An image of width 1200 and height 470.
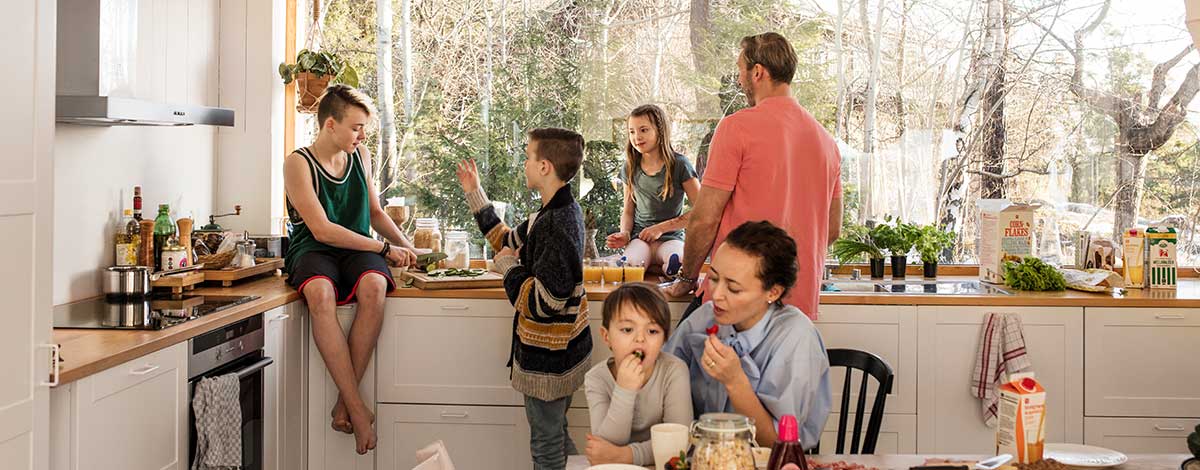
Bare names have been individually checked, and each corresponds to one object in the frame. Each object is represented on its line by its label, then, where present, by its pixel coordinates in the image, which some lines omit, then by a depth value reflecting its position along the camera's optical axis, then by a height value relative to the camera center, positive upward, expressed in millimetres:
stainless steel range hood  2814 +428
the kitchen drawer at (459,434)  3785 -668
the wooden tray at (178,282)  3381 -151
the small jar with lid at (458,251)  4188 -62
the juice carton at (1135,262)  3967 -71
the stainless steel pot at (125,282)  3299 -149
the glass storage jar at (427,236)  4309 -7
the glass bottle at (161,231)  3531 +0
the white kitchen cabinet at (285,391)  3398 -493
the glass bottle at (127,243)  3436 -36
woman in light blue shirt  2283 -198
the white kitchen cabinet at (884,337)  3721 -324
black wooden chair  2439 -326
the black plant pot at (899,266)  4241 -100
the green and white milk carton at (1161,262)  3930 -69
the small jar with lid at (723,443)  1691 -309
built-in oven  2902 -365
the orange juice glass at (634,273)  3967 -128
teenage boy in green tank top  3611 -78
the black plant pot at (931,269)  4285 -111
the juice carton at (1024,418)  1854 -293
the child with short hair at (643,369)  2256 -267
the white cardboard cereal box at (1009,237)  4082 +14
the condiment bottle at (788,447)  1674 -311
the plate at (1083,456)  1937 -375
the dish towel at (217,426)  2861 -499
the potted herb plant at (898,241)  4230 -6
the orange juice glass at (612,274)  3953 -132
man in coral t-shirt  3225 +194
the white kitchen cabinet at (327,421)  3721 -623
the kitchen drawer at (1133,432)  3730 -628
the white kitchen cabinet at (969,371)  3719 -432
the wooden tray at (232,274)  3645 -135
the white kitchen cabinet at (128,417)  2336 -416
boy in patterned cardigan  3191 -182
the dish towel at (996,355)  3650 -370
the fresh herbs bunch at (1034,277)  3889 -124
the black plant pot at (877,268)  4227 -108
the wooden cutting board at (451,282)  3758 -158
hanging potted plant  4199 +598
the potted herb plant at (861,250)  4219 -40
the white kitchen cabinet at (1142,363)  3719 -398
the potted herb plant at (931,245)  4254 -20
